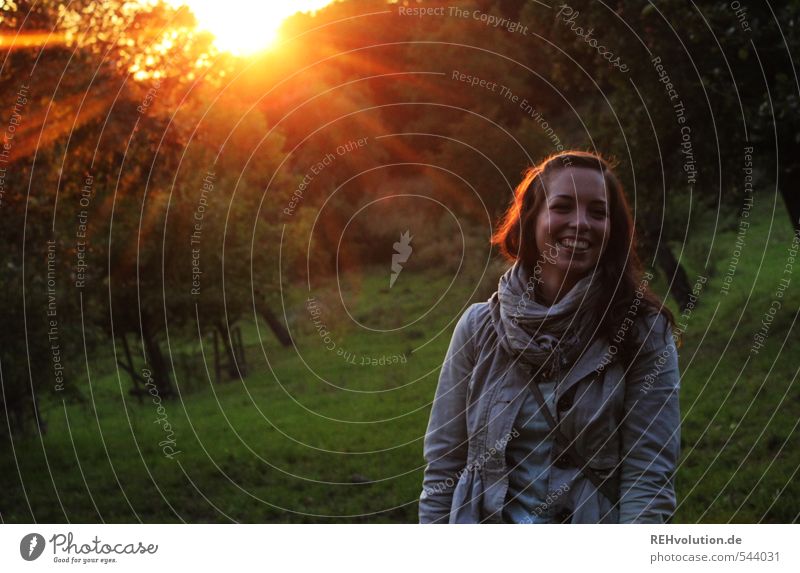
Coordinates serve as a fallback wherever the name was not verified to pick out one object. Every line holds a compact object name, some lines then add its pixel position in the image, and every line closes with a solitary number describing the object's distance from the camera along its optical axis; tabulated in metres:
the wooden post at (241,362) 22.95
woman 3.25
